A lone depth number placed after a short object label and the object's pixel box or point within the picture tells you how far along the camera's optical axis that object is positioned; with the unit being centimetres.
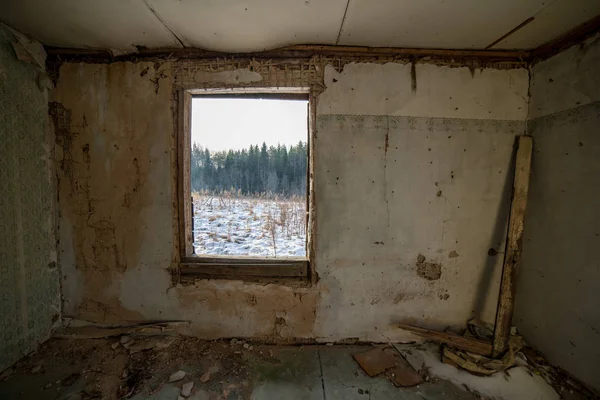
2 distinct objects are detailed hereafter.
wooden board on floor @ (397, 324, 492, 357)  198
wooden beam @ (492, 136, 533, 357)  198
